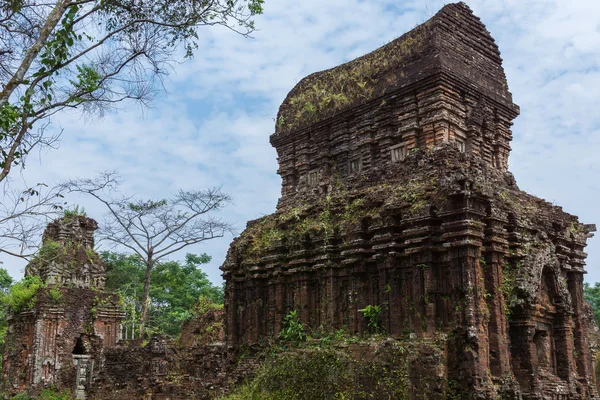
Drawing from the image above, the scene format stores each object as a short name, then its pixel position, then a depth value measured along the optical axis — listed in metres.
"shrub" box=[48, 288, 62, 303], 22.09
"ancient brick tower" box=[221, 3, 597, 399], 10.93
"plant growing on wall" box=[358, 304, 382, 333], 11.89
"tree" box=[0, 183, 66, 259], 8.61
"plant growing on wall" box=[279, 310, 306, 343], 13.31
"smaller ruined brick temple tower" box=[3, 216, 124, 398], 21.64
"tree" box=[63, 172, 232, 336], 29.36
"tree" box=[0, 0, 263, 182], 7.90
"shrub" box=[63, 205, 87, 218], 24.72
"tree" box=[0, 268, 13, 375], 34.80
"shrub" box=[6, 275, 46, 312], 22.31
